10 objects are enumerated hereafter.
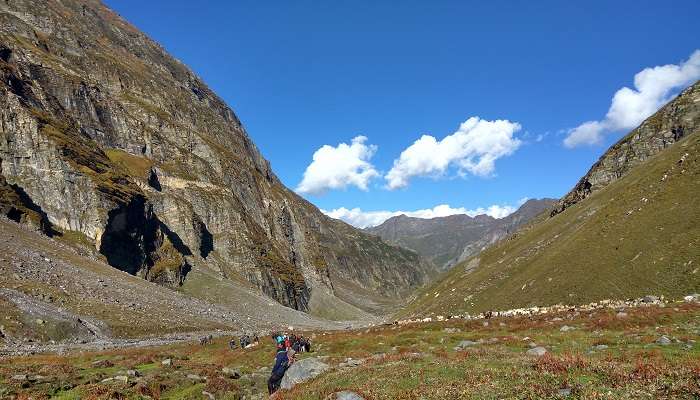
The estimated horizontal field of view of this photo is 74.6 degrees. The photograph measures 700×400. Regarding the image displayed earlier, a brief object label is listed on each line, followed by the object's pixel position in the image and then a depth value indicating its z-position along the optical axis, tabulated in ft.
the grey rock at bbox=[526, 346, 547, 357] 86.34
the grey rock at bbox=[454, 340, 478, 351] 113.32
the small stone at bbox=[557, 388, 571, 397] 48.23
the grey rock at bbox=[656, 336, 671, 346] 83.93
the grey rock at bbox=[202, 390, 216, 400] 86.15
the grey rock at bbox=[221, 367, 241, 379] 110.22
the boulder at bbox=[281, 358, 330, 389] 83.04
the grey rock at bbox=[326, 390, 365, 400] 59.36
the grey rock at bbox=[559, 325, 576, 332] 125.92
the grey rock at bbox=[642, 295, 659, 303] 153.22
